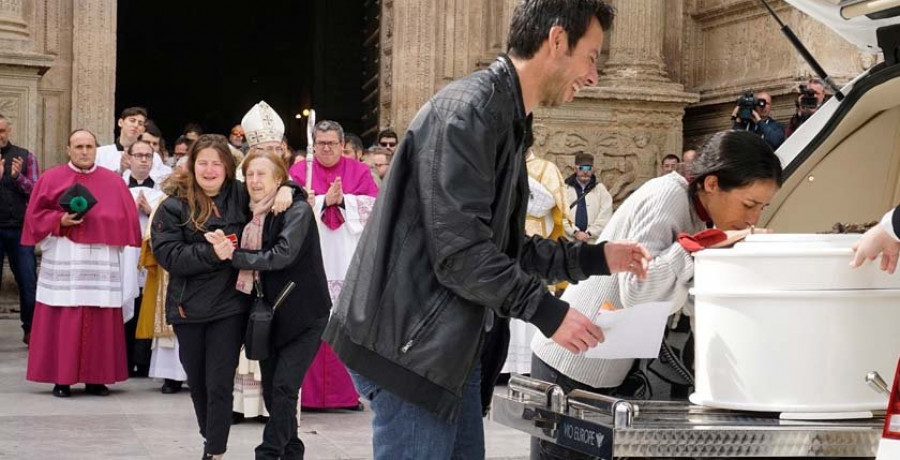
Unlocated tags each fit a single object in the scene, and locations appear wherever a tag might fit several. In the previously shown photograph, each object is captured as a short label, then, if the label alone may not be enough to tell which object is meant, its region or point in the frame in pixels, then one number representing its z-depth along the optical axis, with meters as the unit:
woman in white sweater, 4.46
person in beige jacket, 14.45
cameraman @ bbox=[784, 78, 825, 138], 11.21
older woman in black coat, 7.36
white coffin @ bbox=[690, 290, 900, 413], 3.84
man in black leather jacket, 3.54
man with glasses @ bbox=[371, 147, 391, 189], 13.34
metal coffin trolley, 3.71
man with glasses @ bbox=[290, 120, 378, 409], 10.12
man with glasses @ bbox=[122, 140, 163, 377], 11.41
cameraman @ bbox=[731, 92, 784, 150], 10.64
